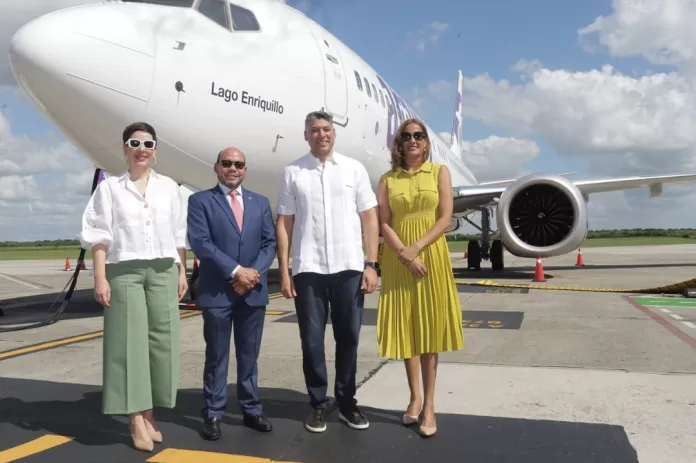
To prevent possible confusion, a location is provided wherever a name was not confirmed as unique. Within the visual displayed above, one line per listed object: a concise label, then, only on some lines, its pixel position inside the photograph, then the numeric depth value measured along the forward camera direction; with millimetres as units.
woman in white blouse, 2998
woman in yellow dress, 3314
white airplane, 5410
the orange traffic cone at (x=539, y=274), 12805
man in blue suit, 3178
